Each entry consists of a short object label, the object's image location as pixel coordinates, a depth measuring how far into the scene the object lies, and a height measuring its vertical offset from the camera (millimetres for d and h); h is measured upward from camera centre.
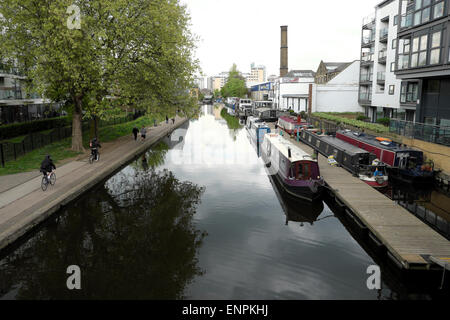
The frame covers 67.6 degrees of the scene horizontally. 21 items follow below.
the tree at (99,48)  21703 +4021
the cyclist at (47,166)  16391 -2950
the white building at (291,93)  60684 +2525
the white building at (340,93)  51125 +1879
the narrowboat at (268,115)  56312 -1597
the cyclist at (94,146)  23219 -2799
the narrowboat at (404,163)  20453 -3549
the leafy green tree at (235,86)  130750 +7682
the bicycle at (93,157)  23084 -3568
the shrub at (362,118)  42344 -1590
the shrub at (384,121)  34809 -1625
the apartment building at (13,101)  37003 +531
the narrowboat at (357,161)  19031 -3483
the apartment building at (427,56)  23688 +3726
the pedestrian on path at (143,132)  33159 -2631
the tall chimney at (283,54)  90450 +13828
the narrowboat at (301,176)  17312 -3750
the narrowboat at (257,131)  33888 -3087
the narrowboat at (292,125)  37031 -2233
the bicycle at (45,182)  16369 -3698
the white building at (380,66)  37406 +4895
